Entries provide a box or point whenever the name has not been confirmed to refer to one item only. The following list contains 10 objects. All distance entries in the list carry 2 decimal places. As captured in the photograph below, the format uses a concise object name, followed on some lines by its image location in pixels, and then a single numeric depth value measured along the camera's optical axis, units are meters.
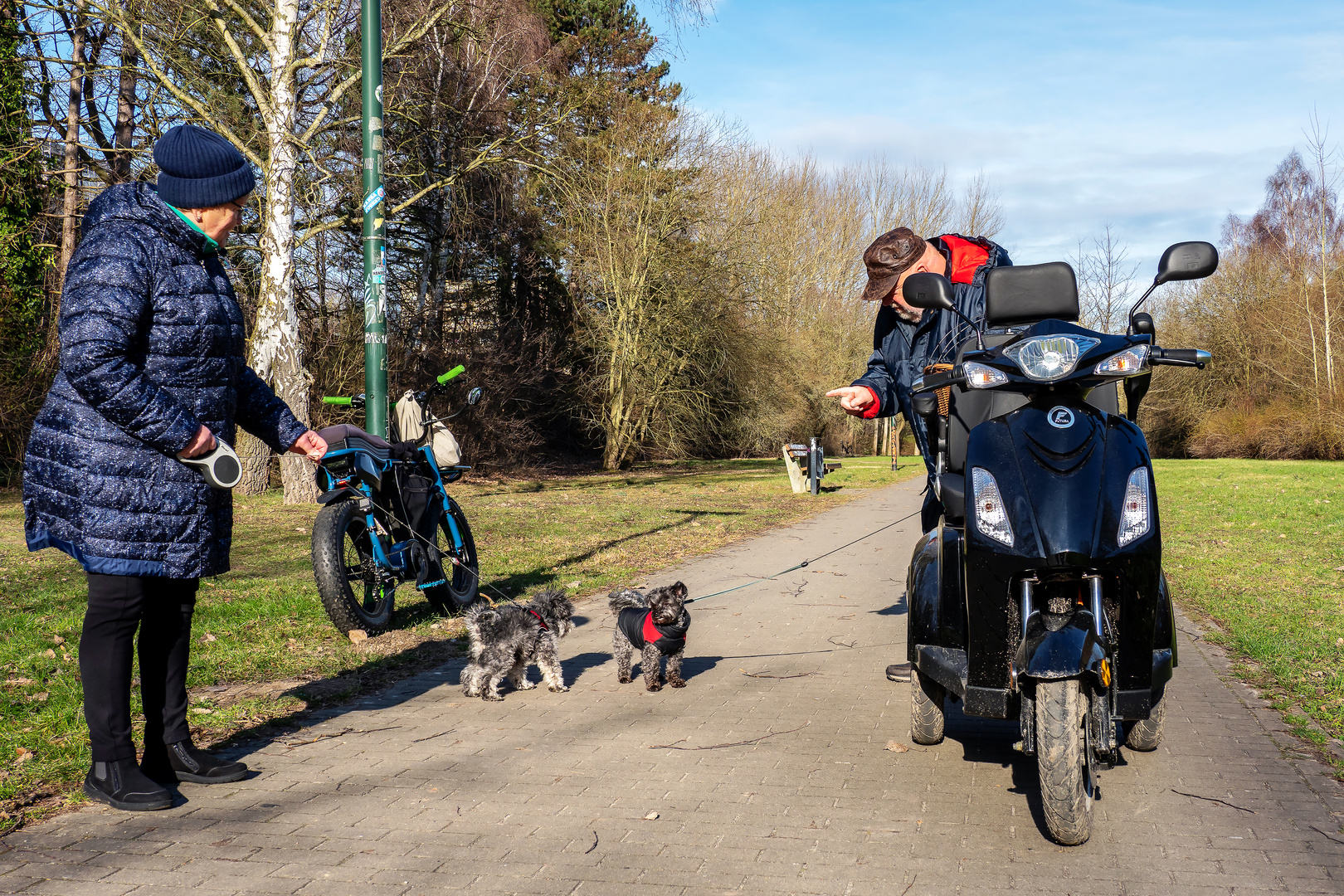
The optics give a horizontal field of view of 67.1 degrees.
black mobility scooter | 3.33
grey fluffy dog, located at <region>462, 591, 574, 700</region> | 5.39
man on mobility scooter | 4.87
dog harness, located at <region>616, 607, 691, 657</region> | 5.44
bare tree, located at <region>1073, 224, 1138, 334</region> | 39.69
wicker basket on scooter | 4.53
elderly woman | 3.54
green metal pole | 7.97
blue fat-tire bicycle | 6.35
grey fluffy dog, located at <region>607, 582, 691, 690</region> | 5.44
